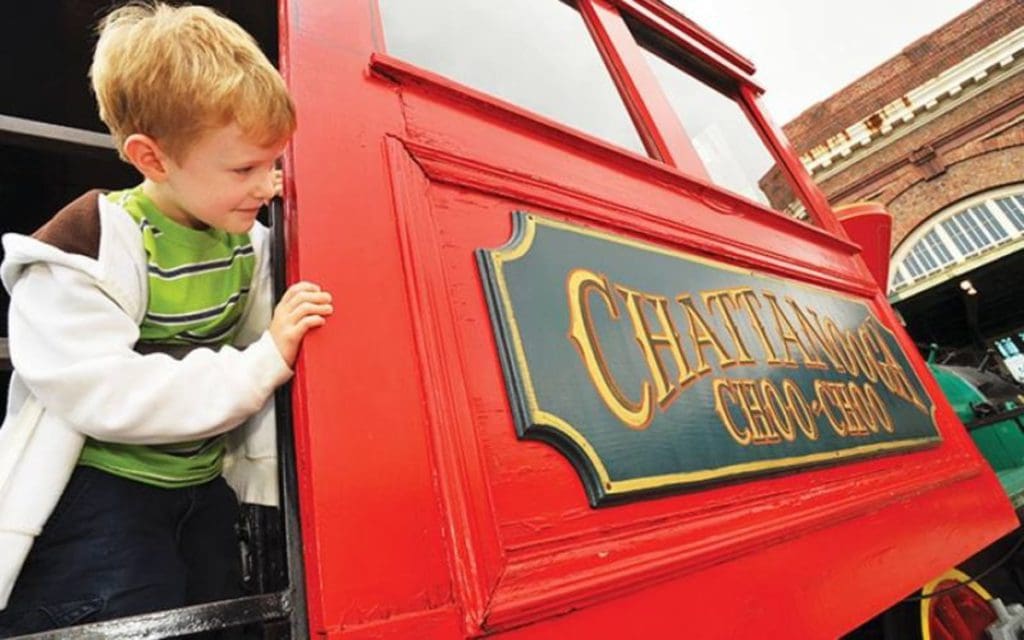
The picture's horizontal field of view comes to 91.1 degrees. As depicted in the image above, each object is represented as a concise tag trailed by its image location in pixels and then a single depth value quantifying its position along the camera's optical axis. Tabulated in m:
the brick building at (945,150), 11.05
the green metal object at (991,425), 3.95
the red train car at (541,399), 0.78
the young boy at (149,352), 0.71
